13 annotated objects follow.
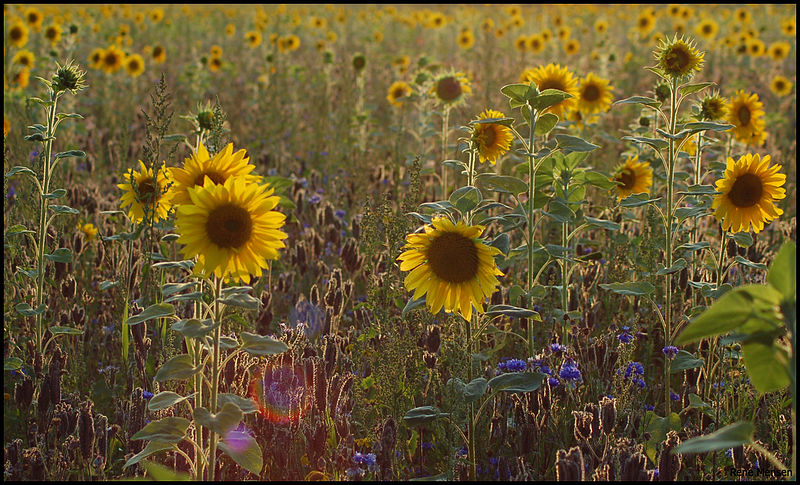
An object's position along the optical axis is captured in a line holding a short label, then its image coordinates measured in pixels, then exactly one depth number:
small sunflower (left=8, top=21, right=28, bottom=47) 8.41
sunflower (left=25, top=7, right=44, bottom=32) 10.02
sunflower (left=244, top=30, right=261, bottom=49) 11.31
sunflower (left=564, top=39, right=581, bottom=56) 10.55
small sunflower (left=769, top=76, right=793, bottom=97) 8.45
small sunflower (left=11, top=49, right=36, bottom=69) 8.17
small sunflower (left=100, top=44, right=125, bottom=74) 7.95
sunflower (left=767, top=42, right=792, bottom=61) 10.75
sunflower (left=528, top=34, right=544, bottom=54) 10.83
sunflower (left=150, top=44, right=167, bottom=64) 9.66
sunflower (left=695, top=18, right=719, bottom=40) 11.57
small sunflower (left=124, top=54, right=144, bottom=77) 8.38
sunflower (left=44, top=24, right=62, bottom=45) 8.52
